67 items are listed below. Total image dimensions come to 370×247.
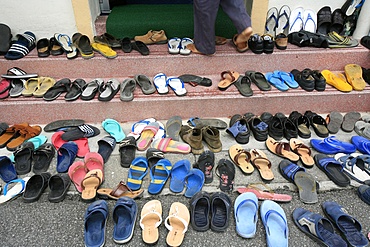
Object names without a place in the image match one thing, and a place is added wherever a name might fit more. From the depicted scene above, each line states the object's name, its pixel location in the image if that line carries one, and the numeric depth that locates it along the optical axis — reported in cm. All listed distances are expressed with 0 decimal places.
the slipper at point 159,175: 220
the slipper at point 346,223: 187
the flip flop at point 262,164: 232
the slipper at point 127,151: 243
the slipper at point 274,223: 187
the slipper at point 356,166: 231
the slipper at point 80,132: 262
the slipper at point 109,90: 280
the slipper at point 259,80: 294
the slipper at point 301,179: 217
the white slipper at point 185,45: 307
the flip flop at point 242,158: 238
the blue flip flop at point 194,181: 219
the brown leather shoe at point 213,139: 255
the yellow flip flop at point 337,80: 295
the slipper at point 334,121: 280
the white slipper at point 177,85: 288
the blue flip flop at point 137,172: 224
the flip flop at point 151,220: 189
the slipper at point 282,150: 248
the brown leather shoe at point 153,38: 326
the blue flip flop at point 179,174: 223
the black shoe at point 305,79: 292
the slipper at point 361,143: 254
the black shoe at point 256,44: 305
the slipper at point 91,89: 280
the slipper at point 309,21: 340
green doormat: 339
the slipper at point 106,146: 251
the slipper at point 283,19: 338
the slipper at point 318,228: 184
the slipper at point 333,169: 227
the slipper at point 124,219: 189
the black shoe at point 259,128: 267
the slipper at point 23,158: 236
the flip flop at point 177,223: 188
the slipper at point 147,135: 259
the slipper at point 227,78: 294
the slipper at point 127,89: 281
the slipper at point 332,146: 255
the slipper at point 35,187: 213
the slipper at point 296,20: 339
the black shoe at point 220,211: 195
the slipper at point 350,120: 282
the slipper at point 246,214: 192
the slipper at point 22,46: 299
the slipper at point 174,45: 309
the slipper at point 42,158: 237
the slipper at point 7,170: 228
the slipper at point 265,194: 214
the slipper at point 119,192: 212
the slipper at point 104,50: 303
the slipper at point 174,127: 271
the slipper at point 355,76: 297
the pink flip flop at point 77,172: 226
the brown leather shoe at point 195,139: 254
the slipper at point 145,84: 288
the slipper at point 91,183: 214
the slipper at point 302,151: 244
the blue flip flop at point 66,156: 237
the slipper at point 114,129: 270
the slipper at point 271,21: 337
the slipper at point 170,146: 254
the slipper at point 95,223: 186
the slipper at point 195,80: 299
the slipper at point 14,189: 214
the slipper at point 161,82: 289
